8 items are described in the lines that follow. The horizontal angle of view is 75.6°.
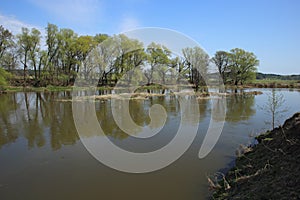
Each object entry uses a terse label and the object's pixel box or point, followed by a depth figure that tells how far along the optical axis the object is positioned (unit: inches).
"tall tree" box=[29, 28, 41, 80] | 1321.4
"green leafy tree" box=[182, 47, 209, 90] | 1373.0
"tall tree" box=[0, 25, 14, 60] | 1228.5
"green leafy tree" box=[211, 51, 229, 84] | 1942.5
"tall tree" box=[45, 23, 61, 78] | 1425.6
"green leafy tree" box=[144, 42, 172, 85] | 1498.5
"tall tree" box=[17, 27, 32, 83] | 1295.5
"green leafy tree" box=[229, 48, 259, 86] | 1814.7
